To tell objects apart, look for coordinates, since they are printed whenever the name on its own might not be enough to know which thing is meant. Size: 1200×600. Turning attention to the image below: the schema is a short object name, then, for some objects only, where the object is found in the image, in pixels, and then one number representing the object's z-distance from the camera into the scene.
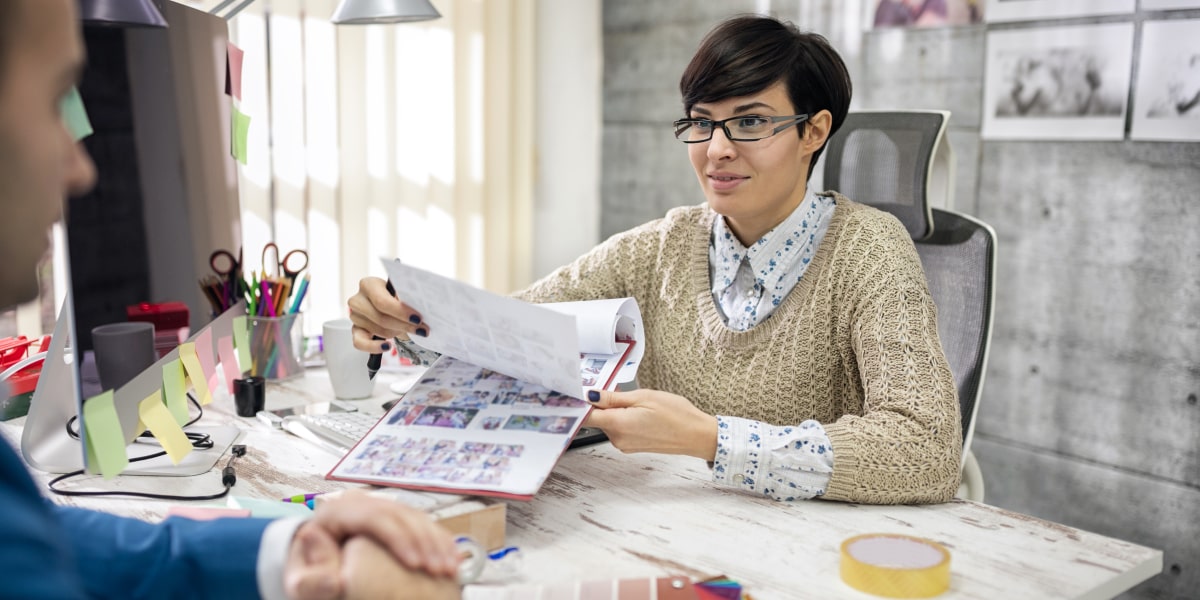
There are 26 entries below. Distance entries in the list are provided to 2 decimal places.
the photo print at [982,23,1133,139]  2.25
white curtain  2.80
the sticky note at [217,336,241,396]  1.50
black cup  1.55
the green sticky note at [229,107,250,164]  1.53
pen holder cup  1.73
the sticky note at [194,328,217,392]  1.37
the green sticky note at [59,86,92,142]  1.06
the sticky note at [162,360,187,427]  1.25
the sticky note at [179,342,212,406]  1.29
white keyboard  1.39
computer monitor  1.06
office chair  1.64
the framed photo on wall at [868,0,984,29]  2.51
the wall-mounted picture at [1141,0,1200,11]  2.10
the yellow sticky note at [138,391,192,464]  1.20
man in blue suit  0.59
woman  1.21
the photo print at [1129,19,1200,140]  2.11
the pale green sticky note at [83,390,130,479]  1.03
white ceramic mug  1.64
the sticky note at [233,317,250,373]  1.57
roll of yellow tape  0.95
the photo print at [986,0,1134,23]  2.24
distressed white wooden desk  1.00
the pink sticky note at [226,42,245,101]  1.50
